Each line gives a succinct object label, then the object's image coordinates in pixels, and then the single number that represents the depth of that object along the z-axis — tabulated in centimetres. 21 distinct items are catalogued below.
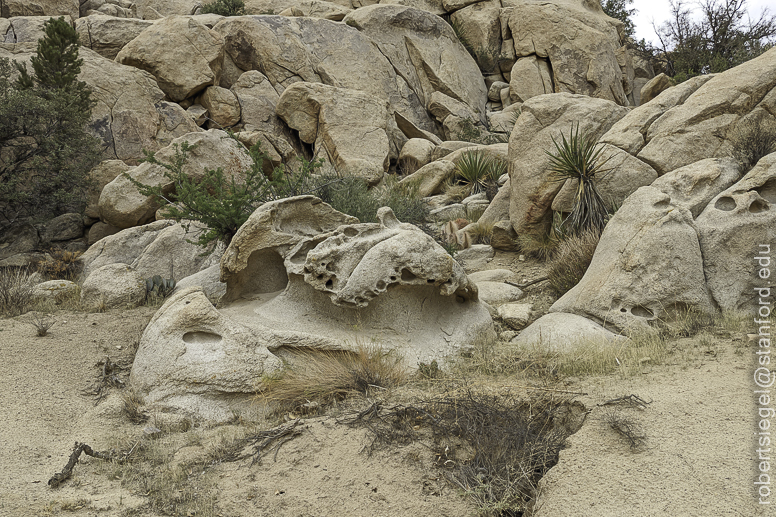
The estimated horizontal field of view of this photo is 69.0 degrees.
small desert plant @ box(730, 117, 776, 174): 754
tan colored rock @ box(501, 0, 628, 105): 2233
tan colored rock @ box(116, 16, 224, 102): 1680
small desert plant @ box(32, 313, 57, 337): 701
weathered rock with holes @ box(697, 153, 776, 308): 654
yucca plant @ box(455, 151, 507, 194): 1458
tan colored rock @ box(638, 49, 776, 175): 868
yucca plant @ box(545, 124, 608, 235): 920
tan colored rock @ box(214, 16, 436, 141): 1889
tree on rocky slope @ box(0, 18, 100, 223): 1169
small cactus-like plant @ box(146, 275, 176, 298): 918
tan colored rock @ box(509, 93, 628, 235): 1052
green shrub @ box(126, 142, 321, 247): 862
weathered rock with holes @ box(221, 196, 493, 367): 627
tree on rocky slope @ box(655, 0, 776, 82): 2120
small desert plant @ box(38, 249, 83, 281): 1048
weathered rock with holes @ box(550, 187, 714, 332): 668
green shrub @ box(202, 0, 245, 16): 2255
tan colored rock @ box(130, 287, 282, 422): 539
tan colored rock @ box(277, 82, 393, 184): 1652
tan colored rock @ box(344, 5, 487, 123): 2144
